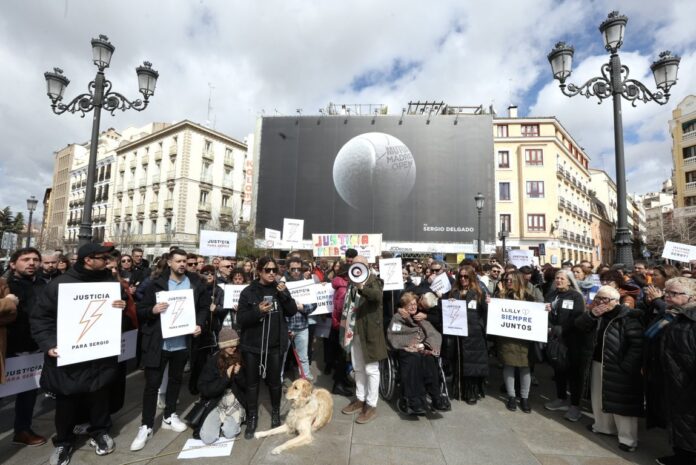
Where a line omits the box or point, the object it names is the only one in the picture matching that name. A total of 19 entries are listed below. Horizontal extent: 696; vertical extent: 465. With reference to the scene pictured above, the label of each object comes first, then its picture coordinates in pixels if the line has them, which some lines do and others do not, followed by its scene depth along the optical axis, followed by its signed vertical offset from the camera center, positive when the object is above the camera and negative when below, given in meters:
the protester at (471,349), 4.85 -1.17
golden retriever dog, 3.77 -1.68
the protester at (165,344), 3.70 -0.95
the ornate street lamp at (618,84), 7.26 +4.06
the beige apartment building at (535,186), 35.34 +8.14
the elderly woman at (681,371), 3.09 -0.89
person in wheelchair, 4.29 -1.11
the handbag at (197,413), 3.79 -1.69
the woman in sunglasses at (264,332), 3.86 -0.82
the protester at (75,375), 3.14 -1.10
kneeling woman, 3.76 -1.47
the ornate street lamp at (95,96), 8.03 +3.94
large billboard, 33.31 +7.95
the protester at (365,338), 4.25 -0.95
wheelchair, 4.47 -1.65
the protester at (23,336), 3.63 -0.85
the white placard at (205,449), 3.44 -1.90
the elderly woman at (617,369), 3.71 -1.08
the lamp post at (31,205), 17.67 +2.40
